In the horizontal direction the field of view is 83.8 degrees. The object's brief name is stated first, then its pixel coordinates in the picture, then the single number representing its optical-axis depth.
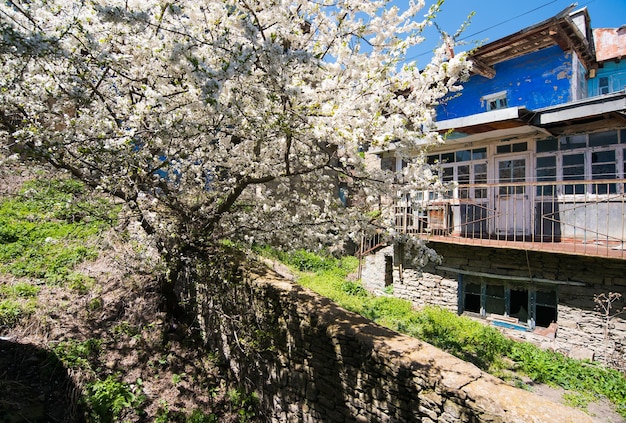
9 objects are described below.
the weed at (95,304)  6.57
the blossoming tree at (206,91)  3.52
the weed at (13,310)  5.75
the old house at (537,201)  7.41
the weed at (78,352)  5.35
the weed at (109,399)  4.88
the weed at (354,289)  10.88
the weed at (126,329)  6.20
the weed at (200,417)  5.31
